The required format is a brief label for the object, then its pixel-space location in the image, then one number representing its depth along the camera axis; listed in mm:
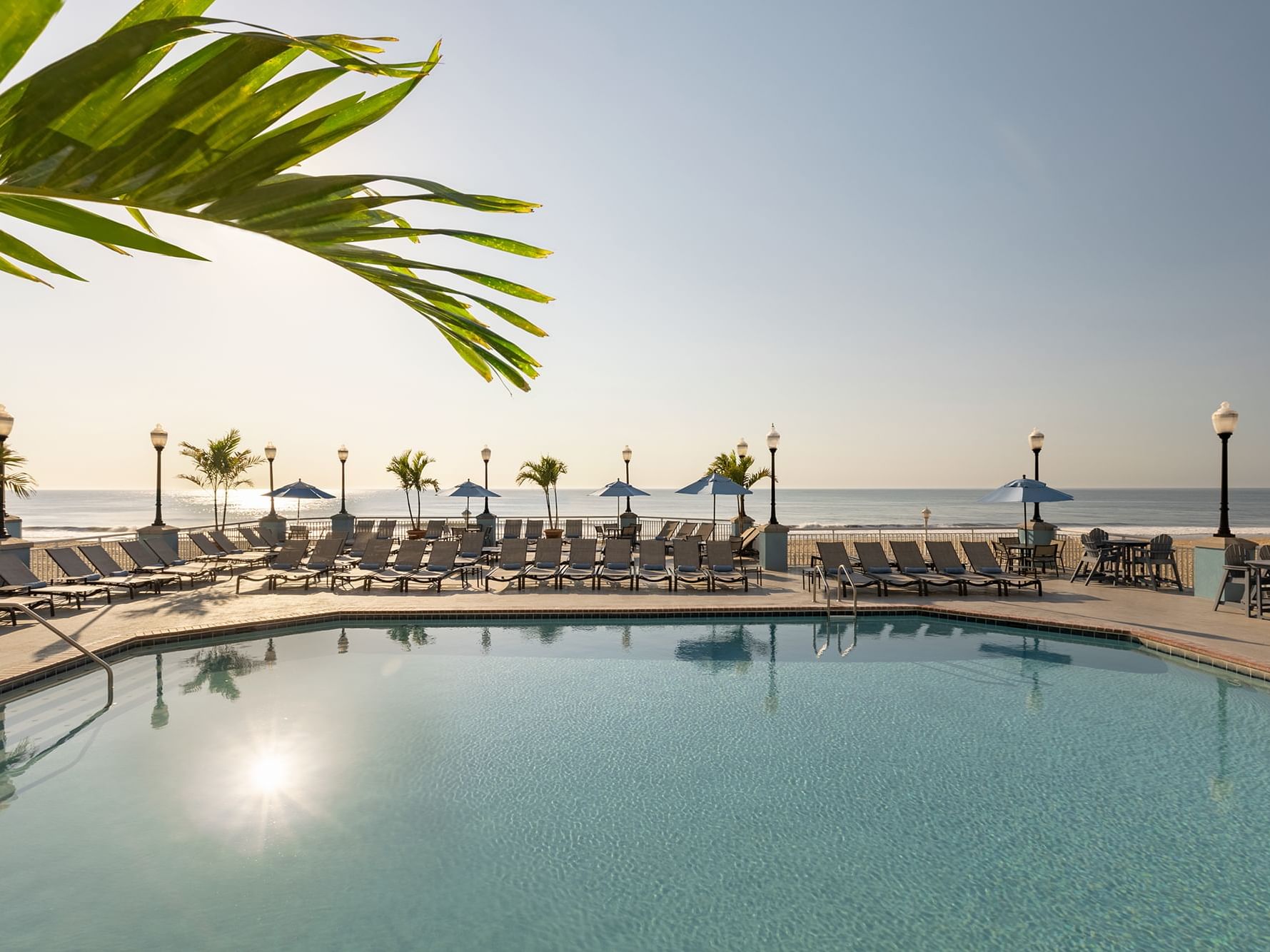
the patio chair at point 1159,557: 12055
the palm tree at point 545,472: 21719
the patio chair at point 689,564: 12227
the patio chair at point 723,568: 12047
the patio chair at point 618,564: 12317
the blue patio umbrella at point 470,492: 18219
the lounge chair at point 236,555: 13391
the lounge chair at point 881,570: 11648
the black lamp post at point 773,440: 14227
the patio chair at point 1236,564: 9797
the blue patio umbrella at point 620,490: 16547
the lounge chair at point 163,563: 12523
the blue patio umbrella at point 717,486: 14281
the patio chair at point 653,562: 12727
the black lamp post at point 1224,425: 10586
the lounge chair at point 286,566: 12445
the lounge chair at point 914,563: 11891
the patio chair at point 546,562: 12586
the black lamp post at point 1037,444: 14617
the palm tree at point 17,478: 12789
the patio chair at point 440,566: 12023
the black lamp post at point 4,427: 10711
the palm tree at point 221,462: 18406
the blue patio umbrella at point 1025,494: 12703
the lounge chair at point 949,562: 11969
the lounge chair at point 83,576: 10852
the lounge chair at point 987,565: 11781
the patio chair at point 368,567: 12710
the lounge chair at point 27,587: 9789
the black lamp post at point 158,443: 13750
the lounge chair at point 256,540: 15583
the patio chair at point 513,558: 12709
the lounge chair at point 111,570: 11484
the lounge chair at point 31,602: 9373
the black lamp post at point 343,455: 19794
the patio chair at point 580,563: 12391
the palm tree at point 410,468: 22141
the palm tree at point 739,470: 18094
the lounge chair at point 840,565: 11789
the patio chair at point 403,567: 12094
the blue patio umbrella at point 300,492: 16234
